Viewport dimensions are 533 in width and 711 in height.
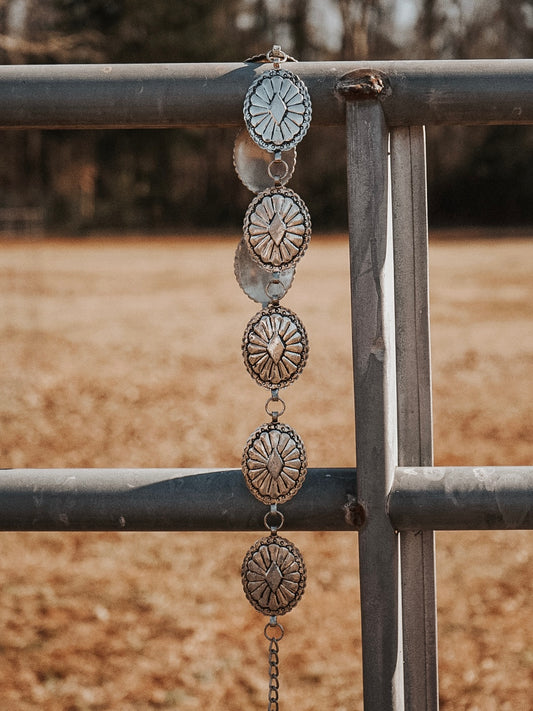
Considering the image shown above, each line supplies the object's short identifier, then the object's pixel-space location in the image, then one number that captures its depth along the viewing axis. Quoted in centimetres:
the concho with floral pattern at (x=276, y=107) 98
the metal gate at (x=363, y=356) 98
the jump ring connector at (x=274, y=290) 105
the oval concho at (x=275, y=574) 105
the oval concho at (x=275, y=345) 104
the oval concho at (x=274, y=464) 101
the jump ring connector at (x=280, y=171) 104
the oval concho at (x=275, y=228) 102
